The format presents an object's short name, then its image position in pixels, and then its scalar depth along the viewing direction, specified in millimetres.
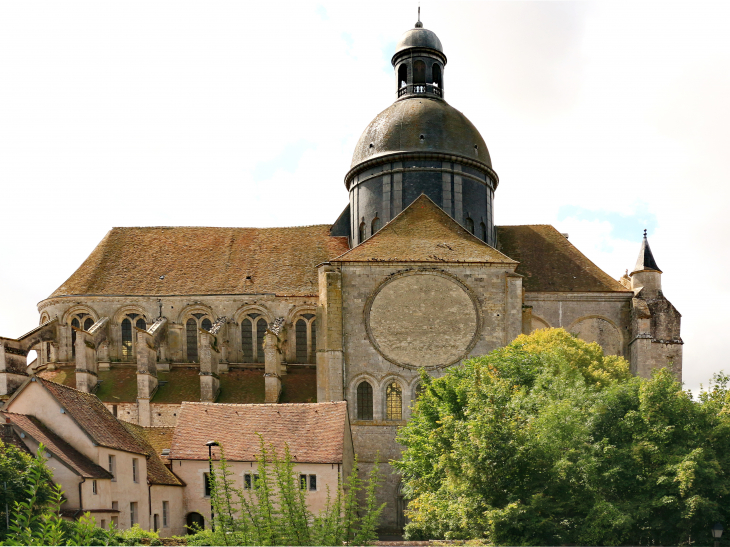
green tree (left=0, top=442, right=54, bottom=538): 18625
